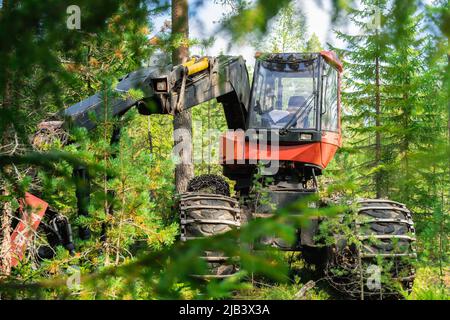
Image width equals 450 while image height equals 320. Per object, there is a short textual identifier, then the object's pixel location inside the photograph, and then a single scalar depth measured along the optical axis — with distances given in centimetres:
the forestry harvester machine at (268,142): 566
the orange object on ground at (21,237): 565
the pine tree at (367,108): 1513
